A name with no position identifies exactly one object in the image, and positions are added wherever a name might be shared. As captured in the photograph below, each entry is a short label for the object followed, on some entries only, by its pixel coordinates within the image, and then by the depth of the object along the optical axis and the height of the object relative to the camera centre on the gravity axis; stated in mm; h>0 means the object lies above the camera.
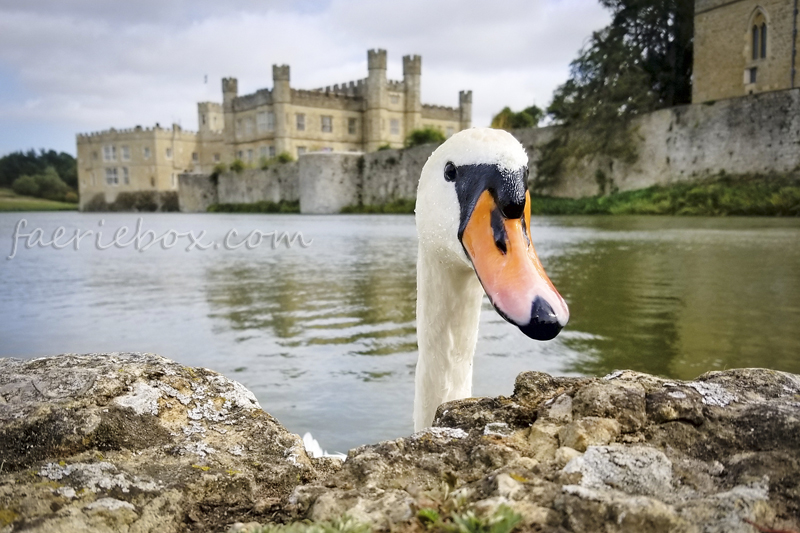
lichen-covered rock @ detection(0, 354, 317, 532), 1151 -508
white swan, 1633 -150
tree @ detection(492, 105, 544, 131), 38438 +5311
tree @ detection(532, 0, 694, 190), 25484 +5212
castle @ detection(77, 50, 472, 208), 53469 +7696
